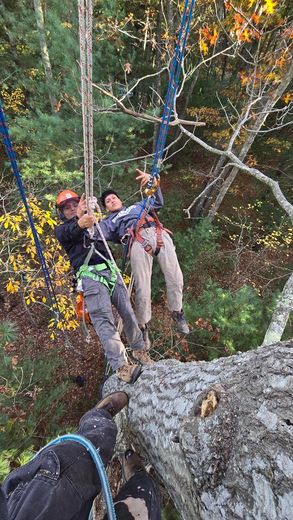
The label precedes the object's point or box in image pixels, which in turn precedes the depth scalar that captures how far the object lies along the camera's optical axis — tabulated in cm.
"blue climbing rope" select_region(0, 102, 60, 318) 168
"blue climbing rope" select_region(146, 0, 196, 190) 236
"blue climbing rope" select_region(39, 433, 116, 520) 134
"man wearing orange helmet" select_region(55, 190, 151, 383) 252
